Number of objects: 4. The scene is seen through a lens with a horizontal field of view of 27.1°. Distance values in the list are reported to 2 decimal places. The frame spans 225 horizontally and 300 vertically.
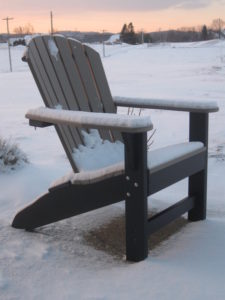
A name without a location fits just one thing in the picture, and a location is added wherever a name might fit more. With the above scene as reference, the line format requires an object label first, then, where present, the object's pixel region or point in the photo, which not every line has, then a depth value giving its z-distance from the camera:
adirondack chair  1.92
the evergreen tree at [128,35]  50.44
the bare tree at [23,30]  50.83
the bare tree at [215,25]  60.86
